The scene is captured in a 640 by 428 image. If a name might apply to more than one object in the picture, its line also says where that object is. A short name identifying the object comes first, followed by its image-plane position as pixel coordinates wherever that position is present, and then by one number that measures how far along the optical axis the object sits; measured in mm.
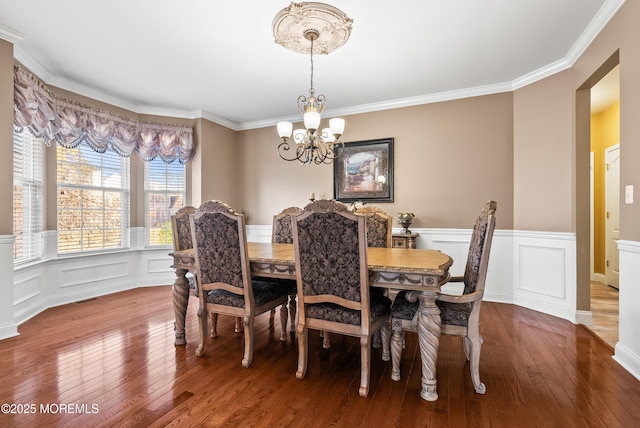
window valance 3023
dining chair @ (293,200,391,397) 1839
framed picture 4484
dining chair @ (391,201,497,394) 1884
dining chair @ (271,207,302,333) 3352
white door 4477
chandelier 2295
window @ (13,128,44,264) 3248
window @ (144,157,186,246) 4742
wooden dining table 1812
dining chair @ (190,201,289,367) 2205
